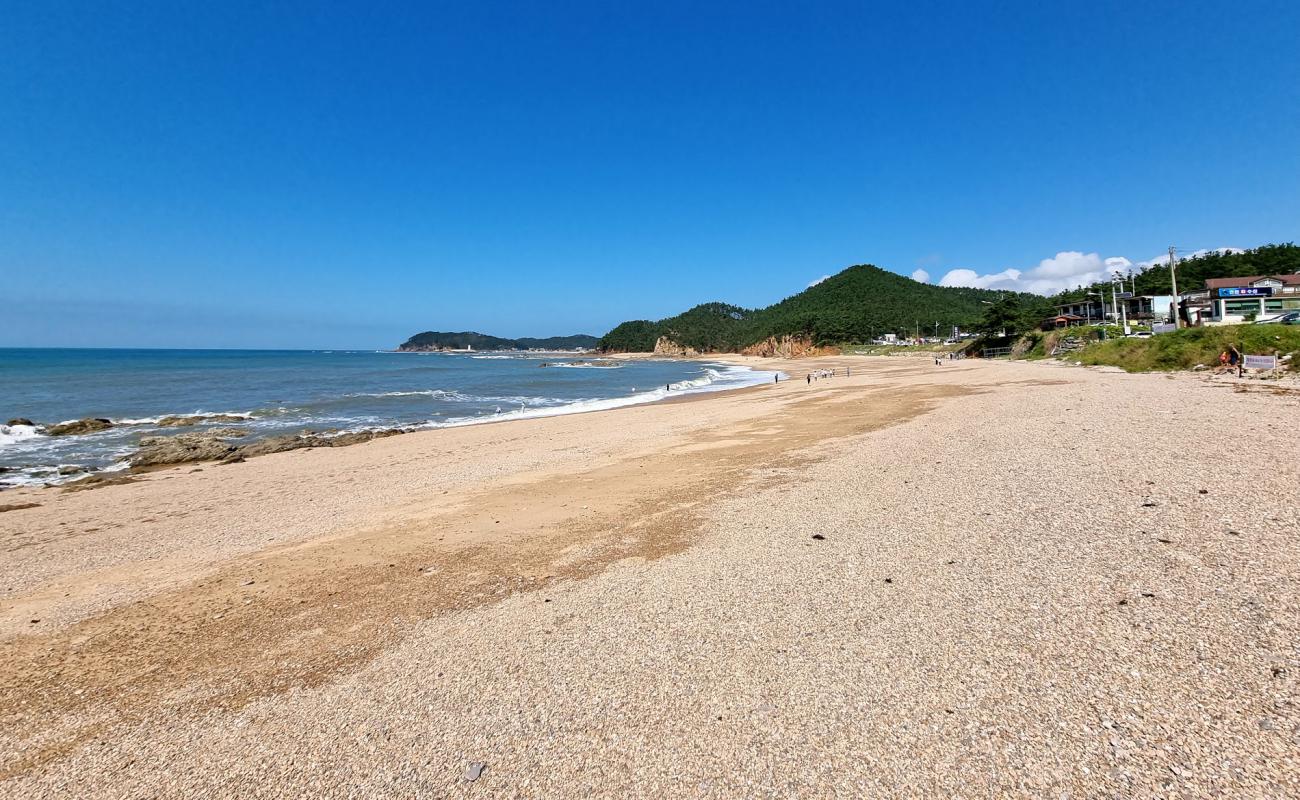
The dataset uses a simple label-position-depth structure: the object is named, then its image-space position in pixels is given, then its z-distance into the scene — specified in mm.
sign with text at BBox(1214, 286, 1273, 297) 55562
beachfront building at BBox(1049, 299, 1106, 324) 73125
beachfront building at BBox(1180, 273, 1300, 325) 51125
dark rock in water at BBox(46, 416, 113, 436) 21797
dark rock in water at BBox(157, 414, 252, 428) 23969
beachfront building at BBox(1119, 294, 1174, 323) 61031
